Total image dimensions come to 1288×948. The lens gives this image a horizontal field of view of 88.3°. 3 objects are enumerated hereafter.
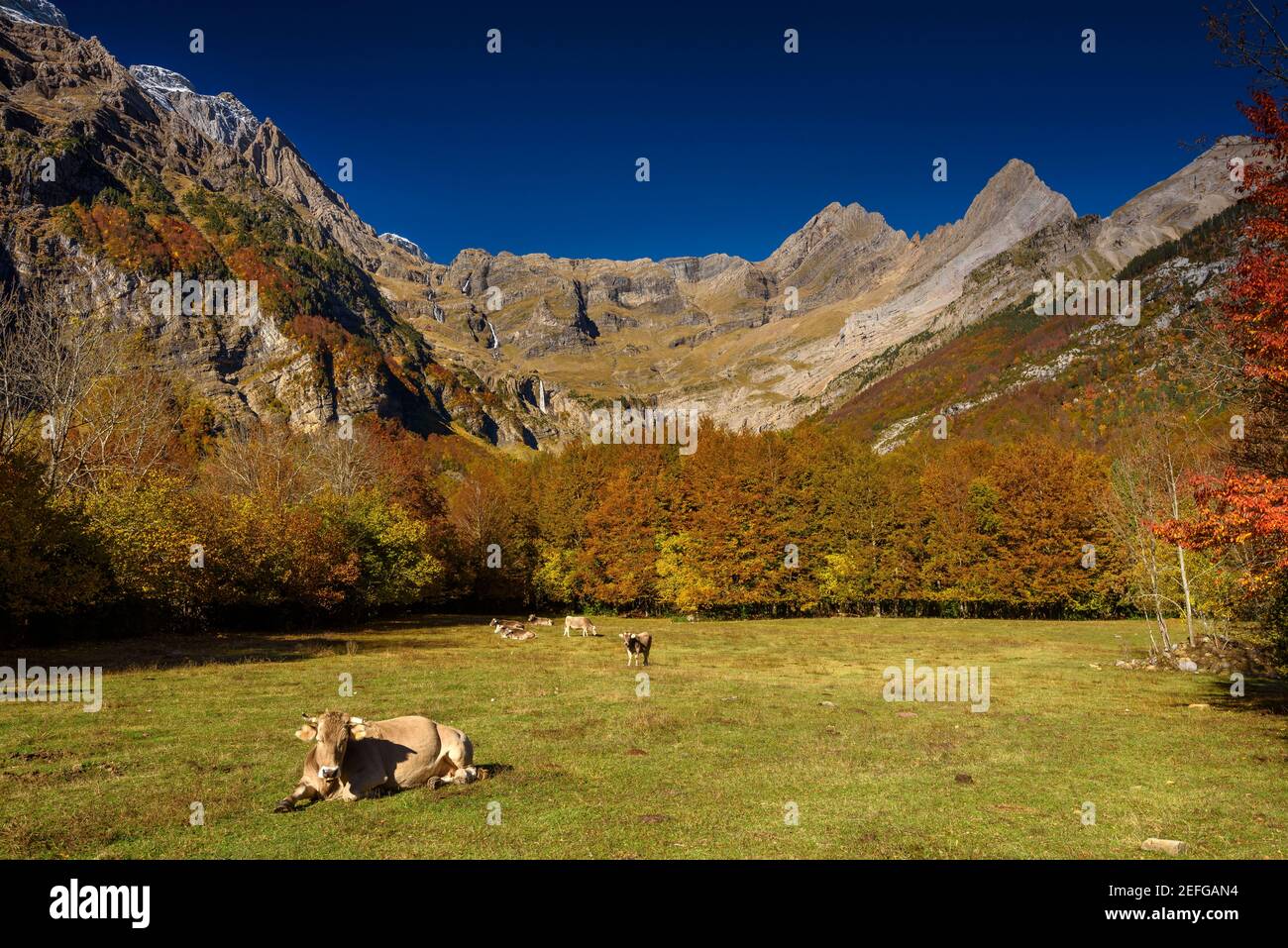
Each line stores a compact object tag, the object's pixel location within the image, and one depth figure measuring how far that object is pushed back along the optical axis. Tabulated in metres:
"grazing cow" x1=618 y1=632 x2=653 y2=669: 30.17
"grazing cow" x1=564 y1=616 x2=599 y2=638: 44.47
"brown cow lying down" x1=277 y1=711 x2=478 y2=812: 10.52
